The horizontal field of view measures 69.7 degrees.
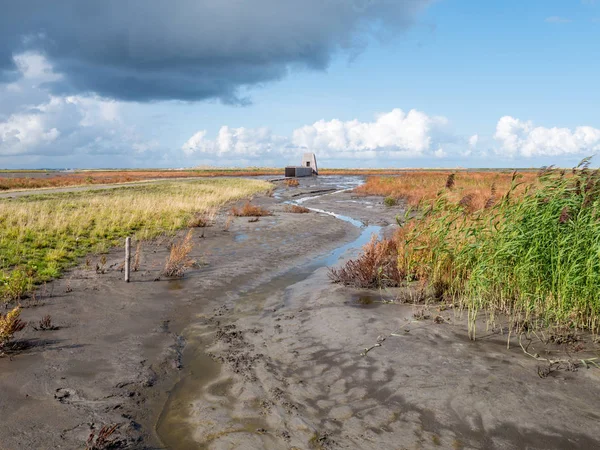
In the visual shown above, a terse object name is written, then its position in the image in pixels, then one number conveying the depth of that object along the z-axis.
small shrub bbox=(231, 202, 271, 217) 25.86
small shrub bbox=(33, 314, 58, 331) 8.18
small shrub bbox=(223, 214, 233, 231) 21.08
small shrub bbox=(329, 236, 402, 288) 11.06
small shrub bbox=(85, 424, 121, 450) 4.70
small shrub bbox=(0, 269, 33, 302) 9.72
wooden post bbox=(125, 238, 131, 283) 11.67
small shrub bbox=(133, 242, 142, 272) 12.88
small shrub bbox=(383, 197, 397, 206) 33.72
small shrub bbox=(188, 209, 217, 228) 21.44
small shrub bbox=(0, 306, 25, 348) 7.04
